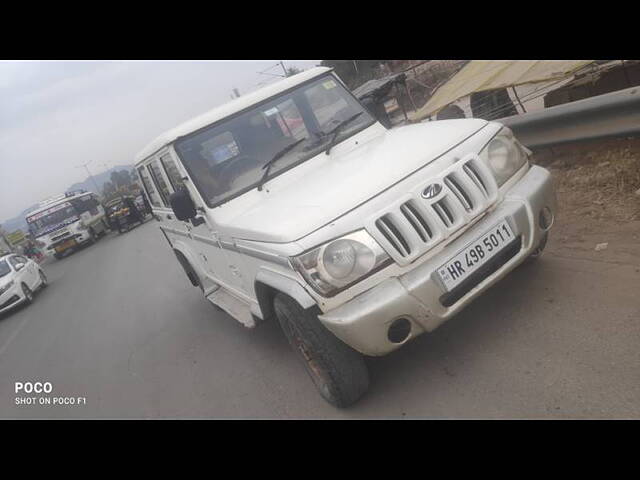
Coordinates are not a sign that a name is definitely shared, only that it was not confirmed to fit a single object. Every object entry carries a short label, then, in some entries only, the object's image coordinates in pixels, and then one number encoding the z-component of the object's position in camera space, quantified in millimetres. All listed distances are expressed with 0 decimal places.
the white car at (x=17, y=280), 12617
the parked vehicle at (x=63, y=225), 23172
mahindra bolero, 2605
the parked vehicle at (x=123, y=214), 25016
